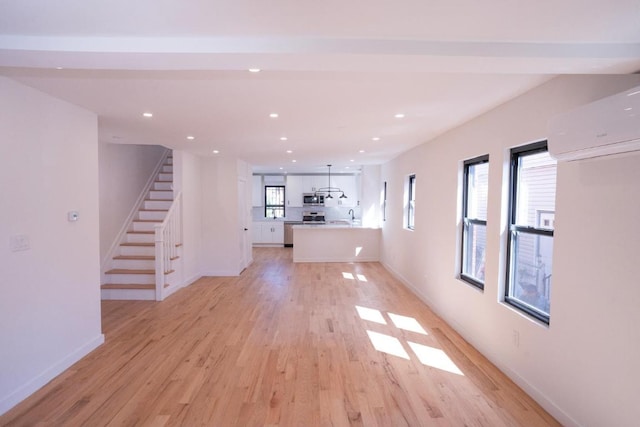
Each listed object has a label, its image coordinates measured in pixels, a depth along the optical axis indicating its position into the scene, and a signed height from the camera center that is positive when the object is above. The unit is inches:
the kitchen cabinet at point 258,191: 432.5 +10.6
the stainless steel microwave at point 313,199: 430.6 +1.3
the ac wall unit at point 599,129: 62.9 +16.2
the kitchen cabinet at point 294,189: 430.9 +14.1
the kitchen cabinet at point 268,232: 420.8 -42.1
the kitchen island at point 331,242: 320.8 -41.1
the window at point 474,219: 139.6 -7.2
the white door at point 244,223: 273.9 -21.3
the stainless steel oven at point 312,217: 437.4 -22.9
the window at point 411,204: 237.6 -1.8
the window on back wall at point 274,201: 441.1 -2.3
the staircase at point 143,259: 200.1 -40.6
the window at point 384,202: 307.8 -0.9
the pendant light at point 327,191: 426.3 +12.3
